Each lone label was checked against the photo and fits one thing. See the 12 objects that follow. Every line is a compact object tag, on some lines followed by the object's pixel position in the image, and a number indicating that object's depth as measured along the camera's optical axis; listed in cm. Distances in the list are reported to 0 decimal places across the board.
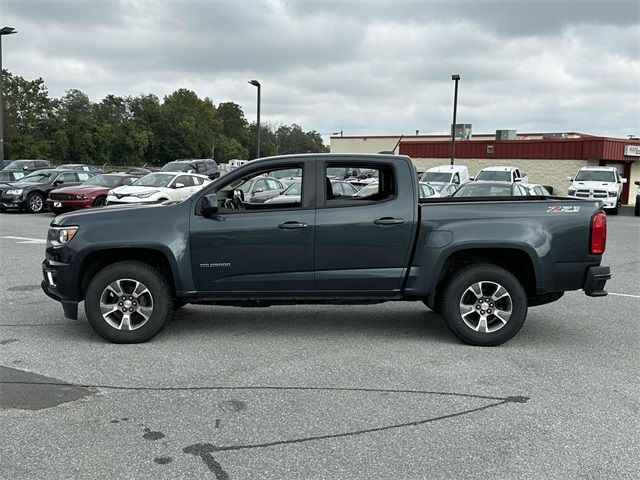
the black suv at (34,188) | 2012
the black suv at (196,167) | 2922
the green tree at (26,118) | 6700
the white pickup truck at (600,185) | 2541
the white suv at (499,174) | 2542
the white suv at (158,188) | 1797
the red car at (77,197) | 1873
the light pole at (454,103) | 3238
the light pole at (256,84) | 3290
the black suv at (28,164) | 3672
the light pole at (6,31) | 2575
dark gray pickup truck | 571
